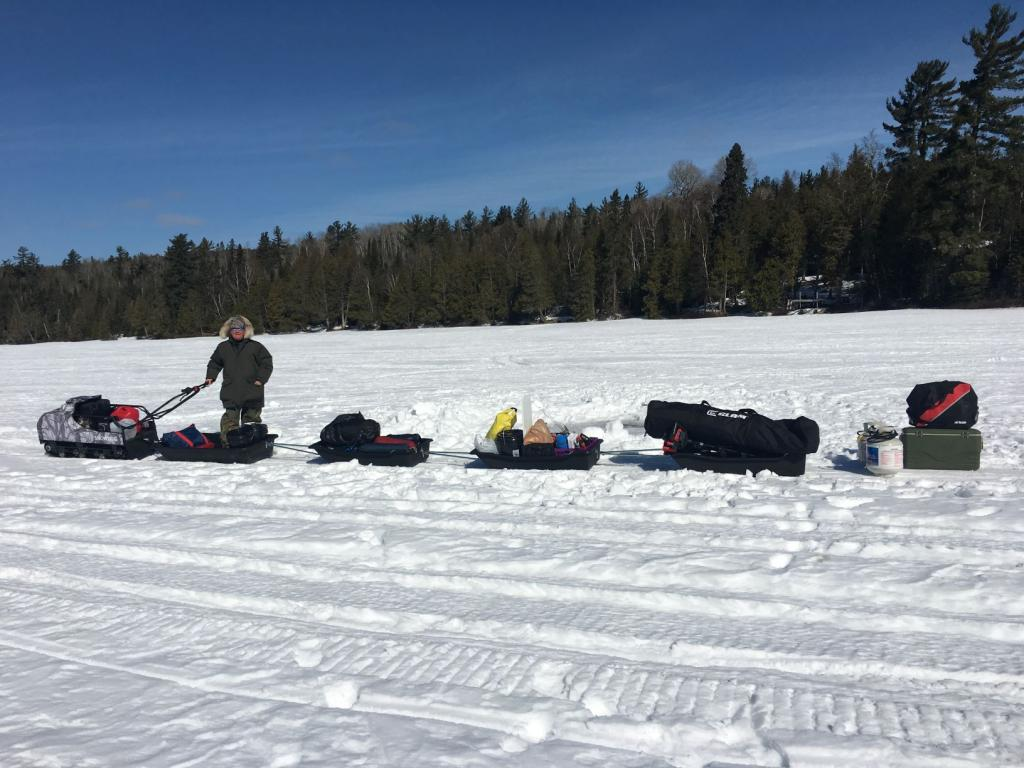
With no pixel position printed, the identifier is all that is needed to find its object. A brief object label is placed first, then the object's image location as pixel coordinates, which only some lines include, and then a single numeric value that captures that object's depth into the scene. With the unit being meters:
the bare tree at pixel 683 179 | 79.31
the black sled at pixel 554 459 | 6.78
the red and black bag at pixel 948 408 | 6.27
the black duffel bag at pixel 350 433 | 7.55
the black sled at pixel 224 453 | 7.87
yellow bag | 7.18
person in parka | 8.43
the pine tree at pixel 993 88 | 35.53
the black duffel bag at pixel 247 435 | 7.88
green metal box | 6.08
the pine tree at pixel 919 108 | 46.42
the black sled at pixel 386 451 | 7.31
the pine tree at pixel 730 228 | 46.59
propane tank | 6.01
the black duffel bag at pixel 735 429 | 6.20
